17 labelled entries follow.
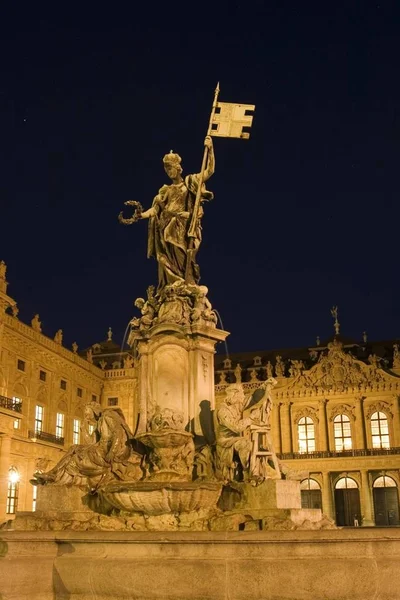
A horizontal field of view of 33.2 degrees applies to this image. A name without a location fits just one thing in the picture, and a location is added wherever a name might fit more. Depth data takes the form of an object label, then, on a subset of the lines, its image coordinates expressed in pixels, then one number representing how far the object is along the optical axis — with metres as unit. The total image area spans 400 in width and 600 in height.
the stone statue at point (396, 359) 54.22
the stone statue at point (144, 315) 12.62
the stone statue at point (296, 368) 56.25
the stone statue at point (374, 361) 54.28
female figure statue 13.34
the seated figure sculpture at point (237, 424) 10.78
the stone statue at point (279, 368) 57.09
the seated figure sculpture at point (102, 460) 11.01
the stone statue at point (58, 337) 48.19
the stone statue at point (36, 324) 44.62
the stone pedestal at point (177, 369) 12.09
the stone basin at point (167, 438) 11.16
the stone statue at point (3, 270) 38.91
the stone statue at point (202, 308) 12.45
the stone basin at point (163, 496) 9.91
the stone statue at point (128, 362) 56.93
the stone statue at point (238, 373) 56.69
